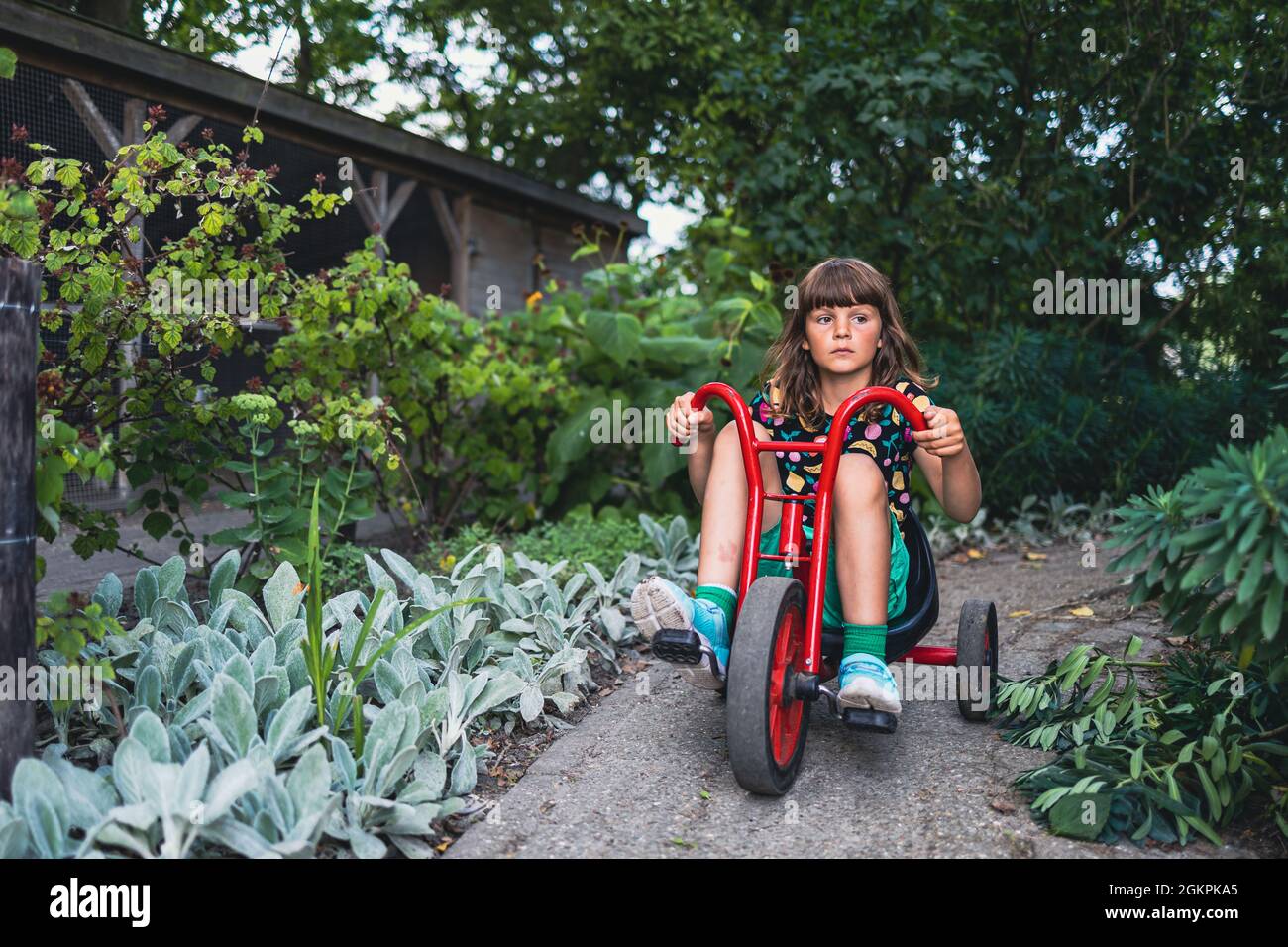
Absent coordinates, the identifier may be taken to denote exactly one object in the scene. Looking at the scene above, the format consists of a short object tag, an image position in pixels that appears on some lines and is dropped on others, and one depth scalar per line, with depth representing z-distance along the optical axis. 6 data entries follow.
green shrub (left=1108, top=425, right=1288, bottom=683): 1.66
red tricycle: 2.07
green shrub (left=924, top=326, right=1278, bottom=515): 5.16
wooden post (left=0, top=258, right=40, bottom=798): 1.78
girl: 2.29
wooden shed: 5.04
